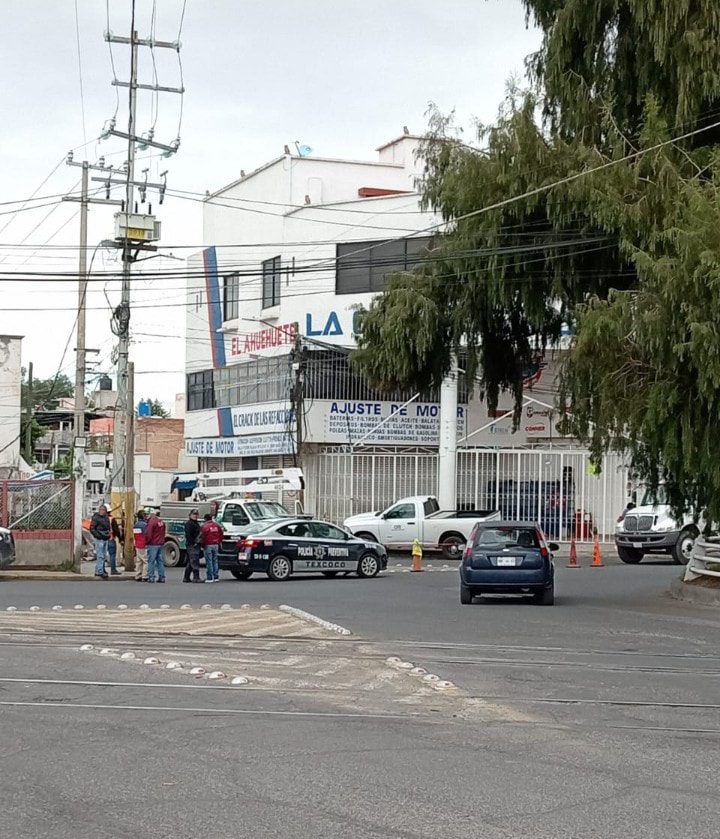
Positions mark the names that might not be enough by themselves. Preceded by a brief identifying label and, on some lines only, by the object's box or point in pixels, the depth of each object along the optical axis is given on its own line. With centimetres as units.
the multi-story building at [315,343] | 4656
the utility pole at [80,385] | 3244
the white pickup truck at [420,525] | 3794
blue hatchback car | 2250
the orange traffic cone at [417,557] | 3378
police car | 2942
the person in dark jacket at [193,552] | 2880
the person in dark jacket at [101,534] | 2980
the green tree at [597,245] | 1842
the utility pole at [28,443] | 5619
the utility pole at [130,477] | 3231
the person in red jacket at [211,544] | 2869
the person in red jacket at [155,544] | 2852
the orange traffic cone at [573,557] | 3577
